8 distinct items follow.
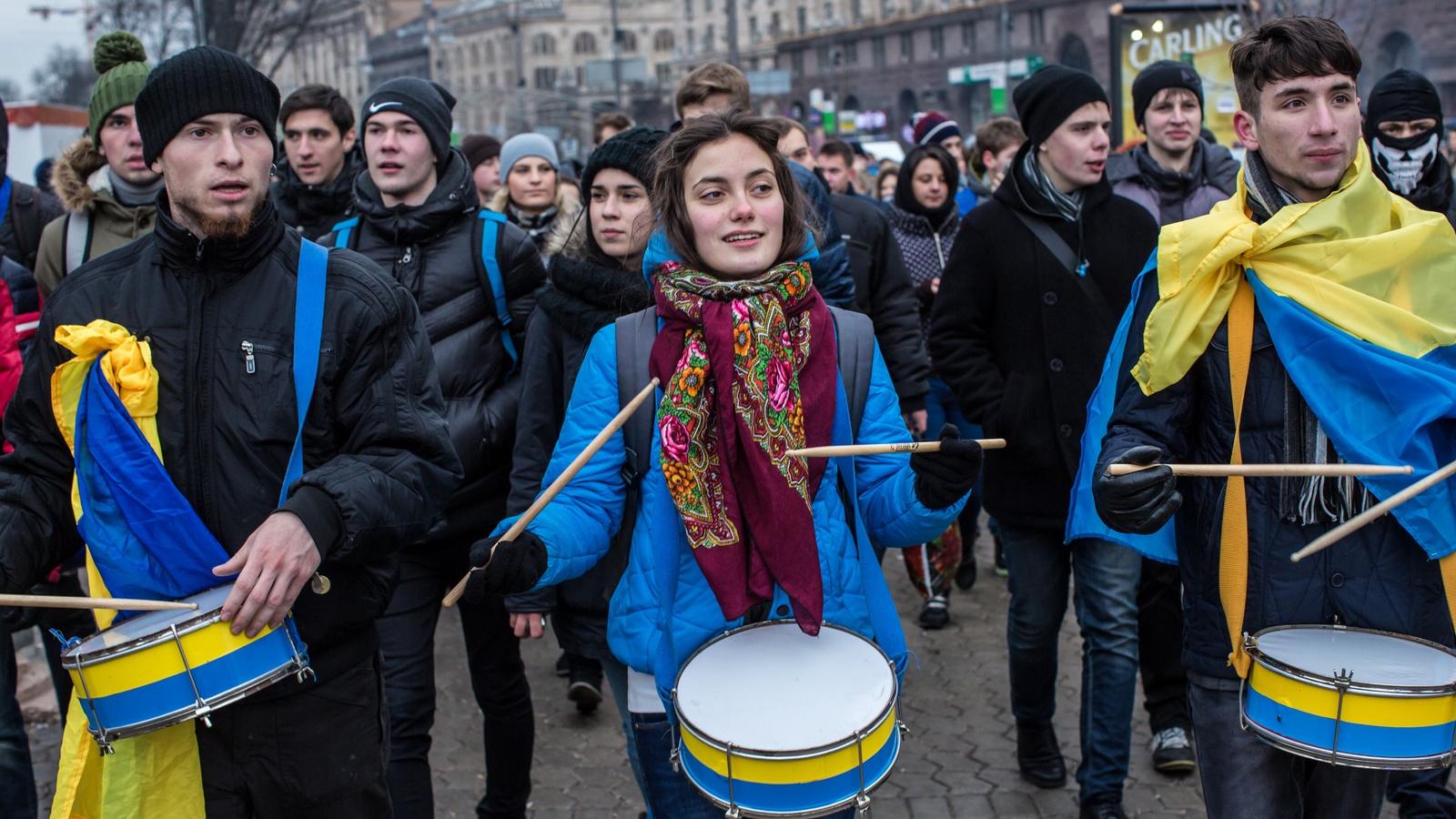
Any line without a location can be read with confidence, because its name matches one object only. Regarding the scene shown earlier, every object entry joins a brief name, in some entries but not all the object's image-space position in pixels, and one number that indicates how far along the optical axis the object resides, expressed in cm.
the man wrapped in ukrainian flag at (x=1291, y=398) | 303
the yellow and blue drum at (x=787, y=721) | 276
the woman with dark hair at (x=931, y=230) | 771
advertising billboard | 1482
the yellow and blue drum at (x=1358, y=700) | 282
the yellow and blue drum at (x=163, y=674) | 280
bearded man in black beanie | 306
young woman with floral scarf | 311
